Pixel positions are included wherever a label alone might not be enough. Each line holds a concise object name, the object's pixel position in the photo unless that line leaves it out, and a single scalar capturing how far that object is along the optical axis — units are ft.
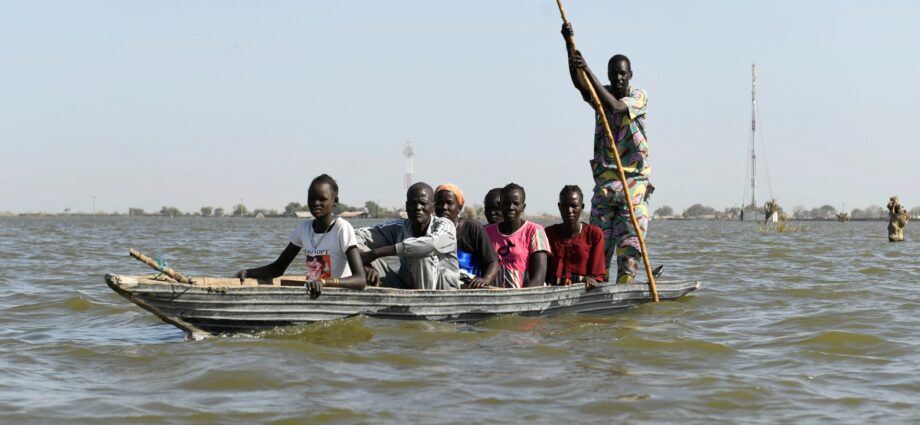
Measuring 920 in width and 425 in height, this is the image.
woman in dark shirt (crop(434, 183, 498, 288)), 51.67
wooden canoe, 41.68
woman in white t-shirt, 44.88
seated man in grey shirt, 48.70
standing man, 55.88
